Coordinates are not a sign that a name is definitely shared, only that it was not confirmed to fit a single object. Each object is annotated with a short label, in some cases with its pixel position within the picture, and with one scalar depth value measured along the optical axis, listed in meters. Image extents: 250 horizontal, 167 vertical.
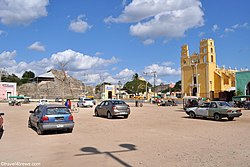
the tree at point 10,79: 118.72
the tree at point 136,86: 116.00
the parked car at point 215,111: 18.14
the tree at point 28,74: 134.00
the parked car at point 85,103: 41.81
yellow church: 65.12
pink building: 83.12
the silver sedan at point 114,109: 20.02
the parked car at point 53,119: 11.88
